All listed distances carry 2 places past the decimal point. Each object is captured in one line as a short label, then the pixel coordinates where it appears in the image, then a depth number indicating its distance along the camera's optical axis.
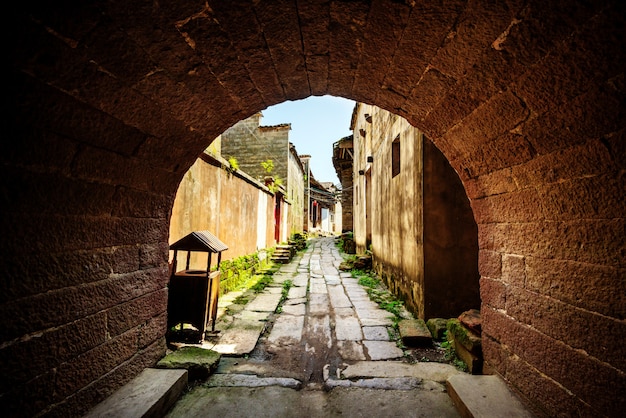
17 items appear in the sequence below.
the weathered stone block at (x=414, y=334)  3.36
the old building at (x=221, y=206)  4.30
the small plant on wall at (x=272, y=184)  11.64
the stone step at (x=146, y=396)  1.85
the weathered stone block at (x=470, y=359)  2.61
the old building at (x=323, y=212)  30.38
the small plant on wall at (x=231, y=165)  6.19
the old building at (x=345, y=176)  18.92
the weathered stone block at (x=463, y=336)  2.63
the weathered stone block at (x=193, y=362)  2.54
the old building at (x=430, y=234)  3.96
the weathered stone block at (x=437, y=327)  3.47
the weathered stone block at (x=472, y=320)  2.77
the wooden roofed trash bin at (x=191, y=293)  3.32
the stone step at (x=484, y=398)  1.89
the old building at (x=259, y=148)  17.72
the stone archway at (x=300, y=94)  1.30
